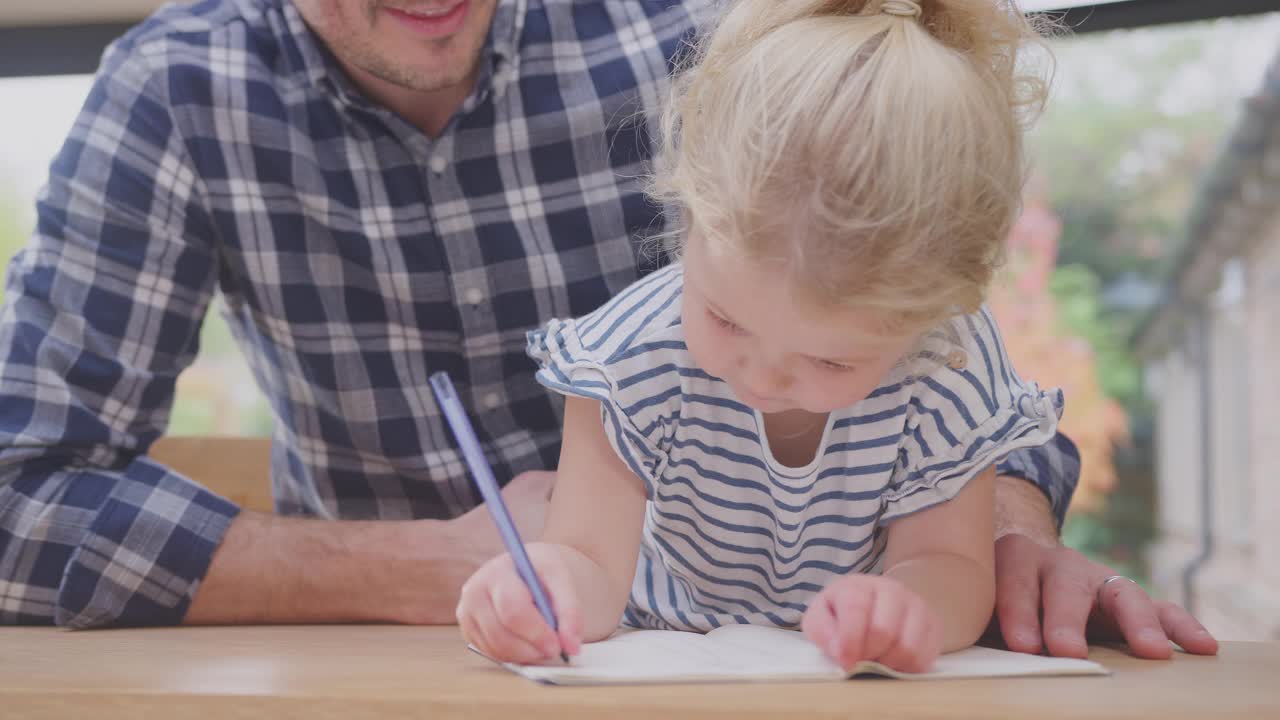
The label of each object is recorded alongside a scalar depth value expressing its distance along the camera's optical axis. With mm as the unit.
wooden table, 622
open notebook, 711
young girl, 848
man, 1461
